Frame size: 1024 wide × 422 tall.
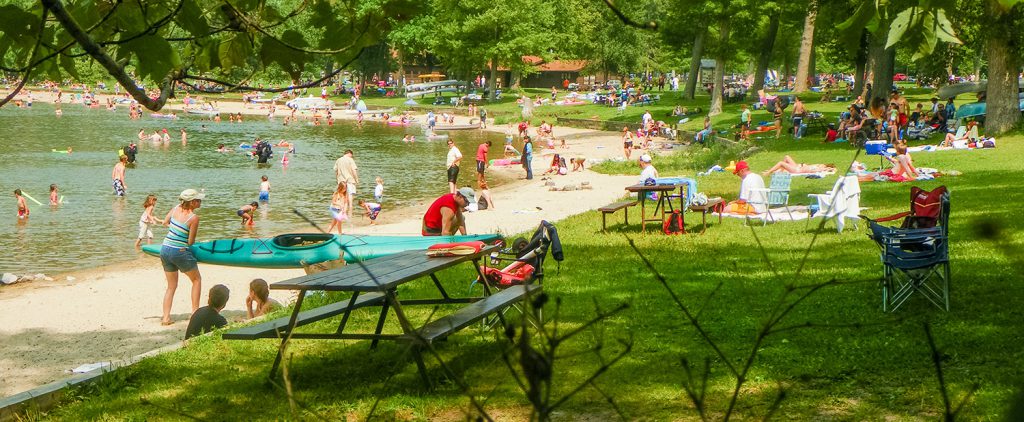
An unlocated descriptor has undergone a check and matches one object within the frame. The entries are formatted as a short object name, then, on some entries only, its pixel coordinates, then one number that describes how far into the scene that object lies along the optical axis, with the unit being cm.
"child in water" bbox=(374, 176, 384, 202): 2827
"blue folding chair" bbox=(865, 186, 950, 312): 860
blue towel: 1774
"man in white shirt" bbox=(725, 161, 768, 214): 1617
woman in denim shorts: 1259
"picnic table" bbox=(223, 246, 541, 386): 684
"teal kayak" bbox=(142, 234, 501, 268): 1619
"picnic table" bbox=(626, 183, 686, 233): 1593
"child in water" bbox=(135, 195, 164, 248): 2071
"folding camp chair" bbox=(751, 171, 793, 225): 1645
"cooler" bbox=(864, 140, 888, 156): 2256
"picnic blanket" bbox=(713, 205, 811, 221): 1594
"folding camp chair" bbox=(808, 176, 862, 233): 1396
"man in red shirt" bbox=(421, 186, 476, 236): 1422
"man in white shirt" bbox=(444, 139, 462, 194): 2828
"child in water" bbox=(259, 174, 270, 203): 2778
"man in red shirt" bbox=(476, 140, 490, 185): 2923
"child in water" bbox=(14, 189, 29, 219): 2572
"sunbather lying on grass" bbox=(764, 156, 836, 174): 2084
